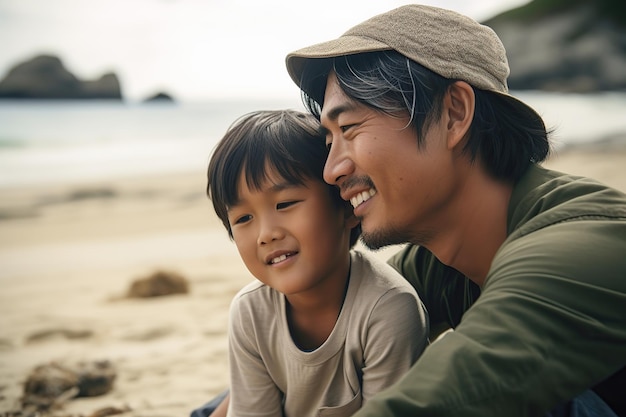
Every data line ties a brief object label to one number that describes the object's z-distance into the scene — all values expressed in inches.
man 61.0
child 86.9
